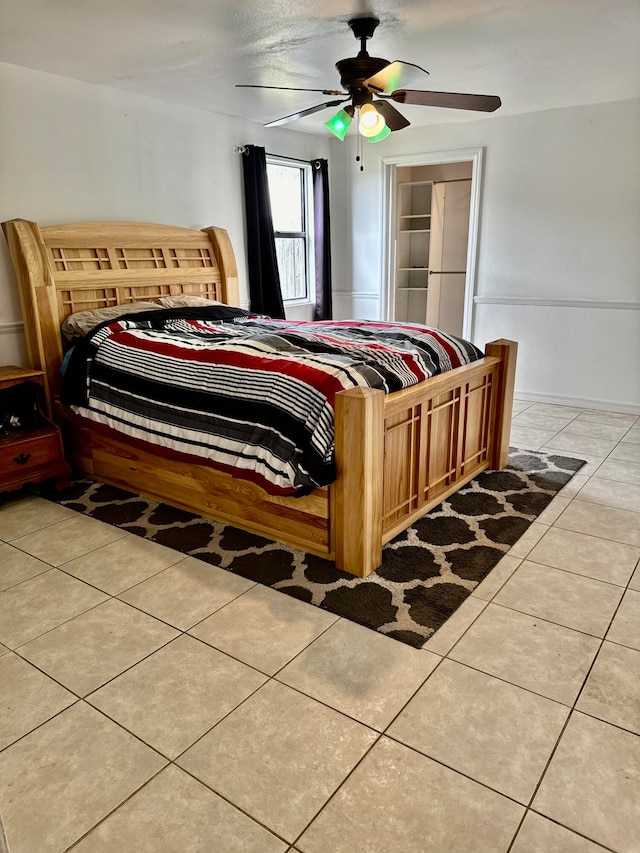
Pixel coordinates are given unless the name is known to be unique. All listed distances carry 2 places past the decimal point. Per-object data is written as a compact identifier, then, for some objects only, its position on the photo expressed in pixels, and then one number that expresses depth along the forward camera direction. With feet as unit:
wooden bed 8.19
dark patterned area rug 7.71
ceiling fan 9.51
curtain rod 16.69
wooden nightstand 10.78
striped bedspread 8.25
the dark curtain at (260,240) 16.89
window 18.93
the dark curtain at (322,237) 19.30
